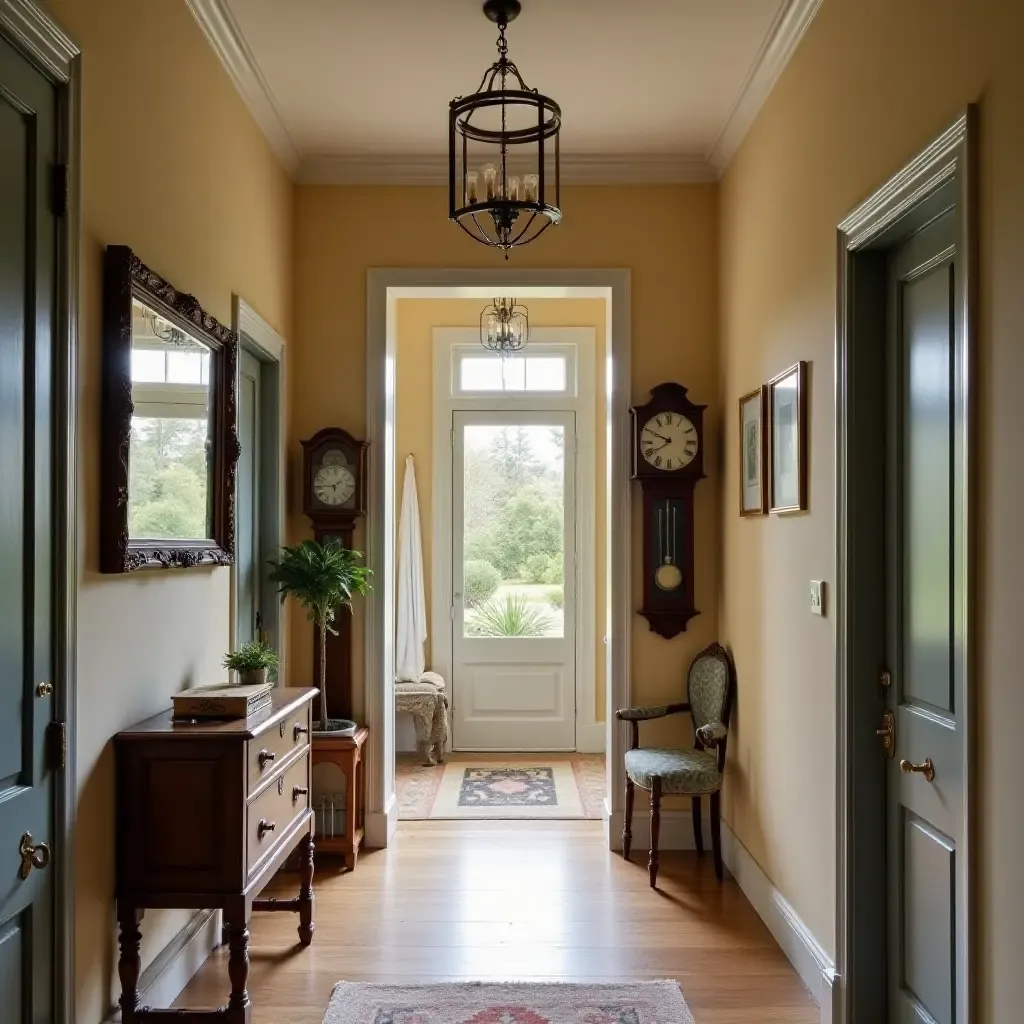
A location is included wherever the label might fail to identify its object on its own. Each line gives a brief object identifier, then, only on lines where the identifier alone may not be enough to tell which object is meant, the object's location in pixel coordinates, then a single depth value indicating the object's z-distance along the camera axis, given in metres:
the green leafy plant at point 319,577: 4.00
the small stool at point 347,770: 4.07
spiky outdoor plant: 6.38
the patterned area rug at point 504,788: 4.98
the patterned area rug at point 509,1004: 2.80
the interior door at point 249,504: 3.86
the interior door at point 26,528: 1.90
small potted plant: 3.01
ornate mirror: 2.42
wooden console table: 2.51
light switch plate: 2.91
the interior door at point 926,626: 2.22
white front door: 6.34
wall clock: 4.38
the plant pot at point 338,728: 4.09
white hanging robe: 6.22
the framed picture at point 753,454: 3.62
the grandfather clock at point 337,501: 4.40
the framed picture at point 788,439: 3.12
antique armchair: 3.96
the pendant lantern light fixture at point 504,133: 2.78
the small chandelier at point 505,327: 6.06
